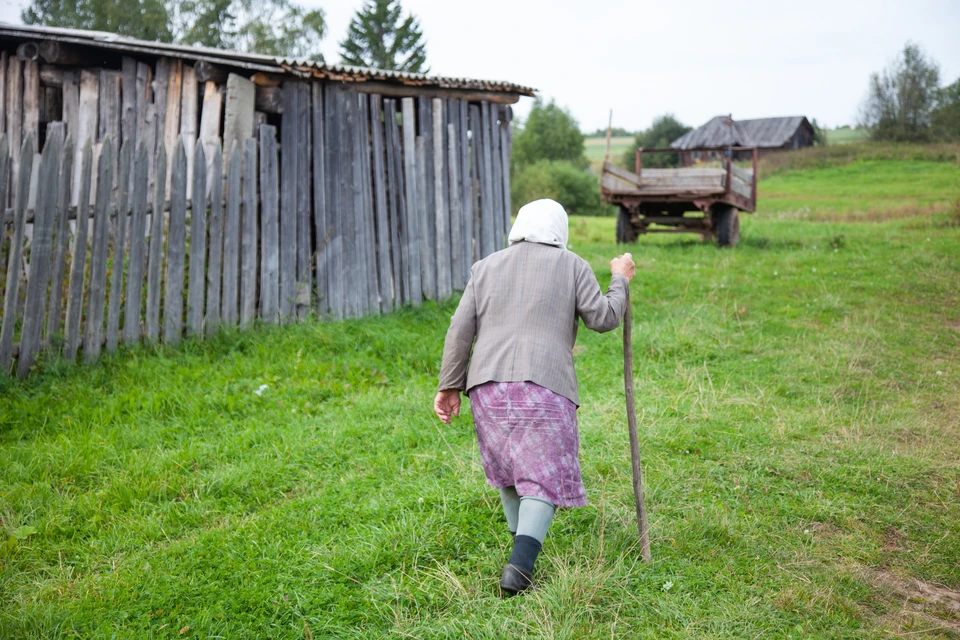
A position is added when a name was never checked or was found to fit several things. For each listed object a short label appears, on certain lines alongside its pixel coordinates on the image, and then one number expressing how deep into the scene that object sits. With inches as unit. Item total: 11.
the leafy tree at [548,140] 1958.7
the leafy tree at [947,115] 1515.7
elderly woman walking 123.2
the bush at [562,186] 1509.6
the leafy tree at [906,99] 1660.9
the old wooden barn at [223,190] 230.7
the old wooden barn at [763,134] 1763.0
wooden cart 538.0
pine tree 1577.3
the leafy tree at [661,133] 1958.7
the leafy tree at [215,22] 1128.2
